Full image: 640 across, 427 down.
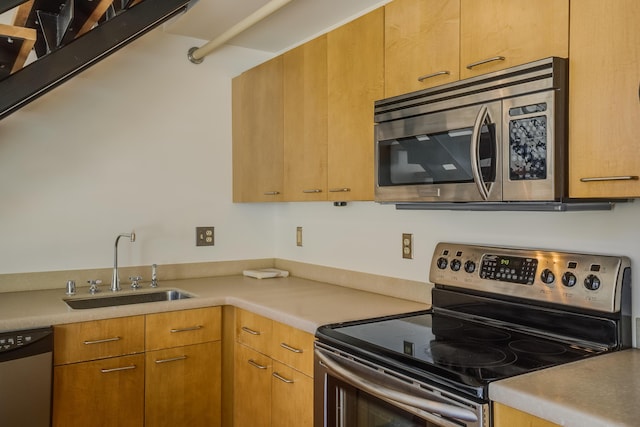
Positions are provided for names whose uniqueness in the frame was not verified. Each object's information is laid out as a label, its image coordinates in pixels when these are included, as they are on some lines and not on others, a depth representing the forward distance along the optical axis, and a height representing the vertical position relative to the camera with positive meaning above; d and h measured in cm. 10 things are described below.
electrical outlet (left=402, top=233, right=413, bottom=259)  239 -16
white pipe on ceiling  235 +90
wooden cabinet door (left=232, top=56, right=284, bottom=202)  286 +44
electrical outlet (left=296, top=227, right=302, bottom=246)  323 -15
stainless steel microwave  148 +22
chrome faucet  276 -33
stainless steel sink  257 -45
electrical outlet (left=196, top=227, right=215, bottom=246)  319 -15
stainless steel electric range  142 -42
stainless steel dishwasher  200 -63
